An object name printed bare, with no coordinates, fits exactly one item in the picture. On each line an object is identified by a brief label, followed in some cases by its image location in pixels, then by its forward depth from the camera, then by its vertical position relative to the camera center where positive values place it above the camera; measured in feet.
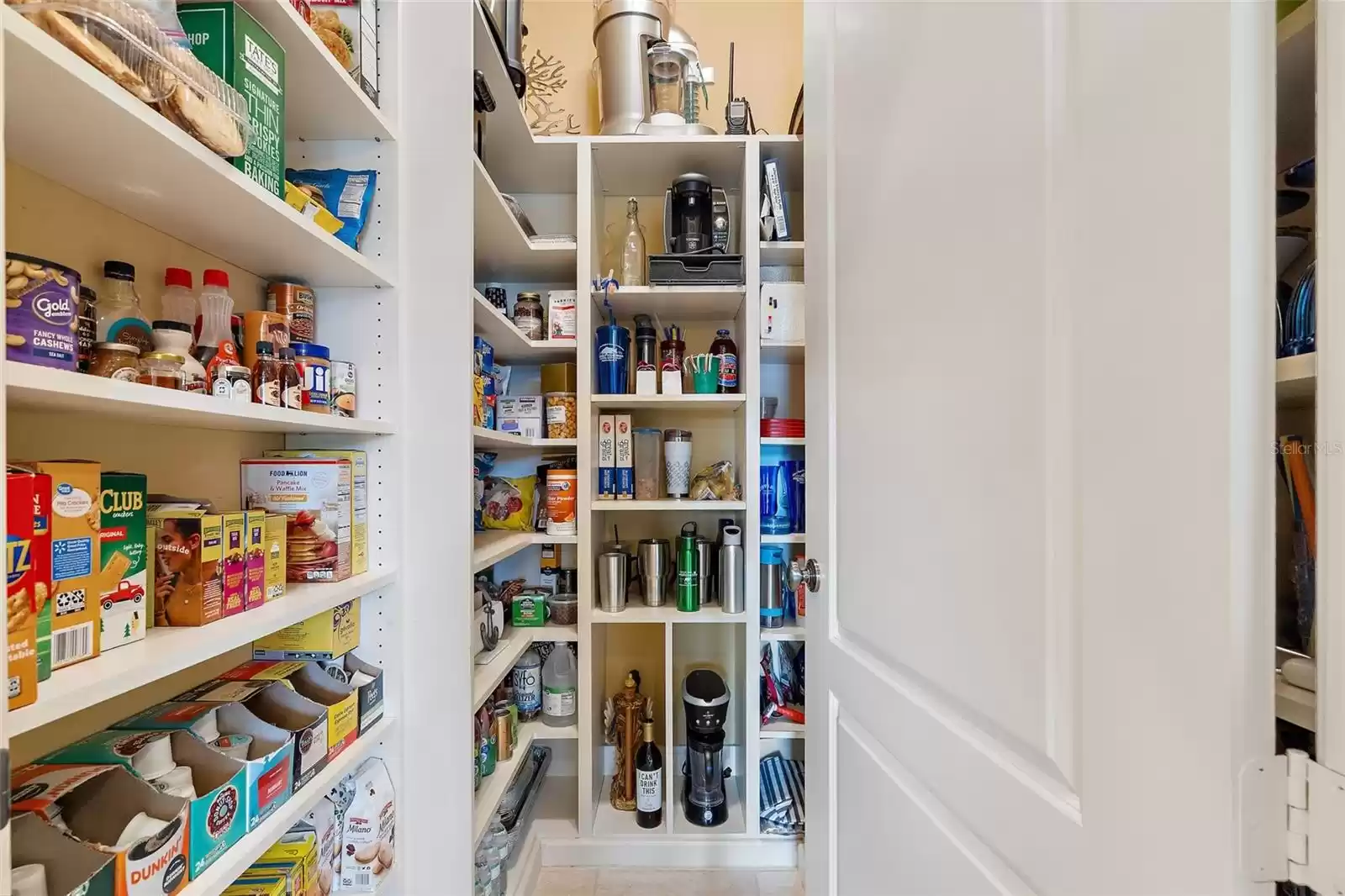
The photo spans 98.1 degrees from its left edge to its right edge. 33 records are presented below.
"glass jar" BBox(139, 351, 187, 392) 2.20 +0.31
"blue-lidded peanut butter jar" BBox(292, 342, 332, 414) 3.09 +0.41
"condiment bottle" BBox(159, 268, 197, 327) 2.58 +0.70
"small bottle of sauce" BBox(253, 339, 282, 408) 2.77 +0.36
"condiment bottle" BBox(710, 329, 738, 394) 6.17 +0.94
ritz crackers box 1.63 -0.34
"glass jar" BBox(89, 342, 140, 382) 2.06 +0.32
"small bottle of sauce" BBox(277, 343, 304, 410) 2.89 +0.34
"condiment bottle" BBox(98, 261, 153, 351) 2.19 +0.57
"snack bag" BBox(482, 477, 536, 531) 6.07 -0.56
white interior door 1.31 +0.02
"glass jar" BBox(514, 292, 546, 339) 6.05 +1.42
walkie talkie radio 6.03 +3.48
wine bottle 6.03 -3.56
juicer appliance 5.87 +3.92
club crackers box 2.07 -0.40
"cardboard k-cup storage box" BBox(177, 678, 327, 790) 2.78 -1.28
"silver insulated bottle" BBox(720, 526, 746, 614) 6.03 -1.26
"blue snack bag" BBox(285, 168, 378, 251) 3.40 +1.53
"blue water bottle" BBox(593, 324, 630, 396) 6.08 +0.97
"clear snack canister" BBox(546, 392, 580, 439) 6.11 +0.37
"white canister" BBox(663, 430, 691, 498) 6.35 -0.13
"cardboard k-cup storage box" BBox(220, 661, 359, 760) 3.02 -1.31
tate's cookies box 2.40 +1.65
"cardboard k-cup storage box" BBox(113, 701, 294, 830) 2.42 -1.29
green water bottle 6.11 -1.33
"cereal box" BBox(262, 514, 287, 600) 2.79 -0.50
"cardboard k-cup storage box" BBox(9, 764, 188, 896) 1.88 -1.25
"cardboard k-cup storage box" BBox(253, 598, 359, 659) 3.28 -1.07
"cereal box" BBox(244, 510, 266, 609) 2.64 -0.51
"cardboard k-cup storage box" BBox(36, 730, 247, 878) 2.15 -1.27
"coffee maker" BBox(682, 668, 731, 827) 6.02 -3.18
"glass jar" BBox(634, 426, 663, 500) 6.54 -0.05
